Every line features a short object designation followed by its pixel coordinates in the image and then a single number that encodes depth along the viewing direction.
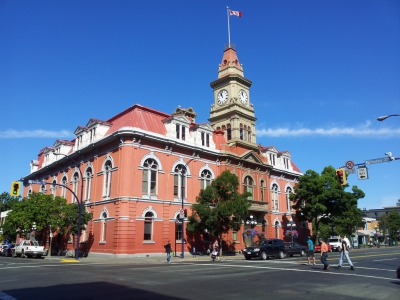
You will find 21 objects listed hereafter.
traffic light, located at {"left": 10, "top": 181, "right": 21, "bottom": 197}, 24.53
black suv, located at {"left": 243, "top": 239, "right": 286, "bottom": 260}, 27.70
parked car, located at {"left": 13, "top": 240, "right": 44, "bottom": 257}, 32.91
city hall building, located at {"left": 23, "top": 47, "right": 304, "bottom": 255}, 32.28
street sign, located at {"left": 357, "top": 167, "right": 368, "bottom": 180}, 22.74
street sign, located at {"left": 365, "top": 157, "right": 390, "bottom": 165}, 22.84
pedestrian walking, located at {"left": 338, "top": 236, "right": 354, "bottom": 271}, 18.39
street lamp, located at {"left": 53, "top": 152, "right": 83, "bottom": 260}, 29.85
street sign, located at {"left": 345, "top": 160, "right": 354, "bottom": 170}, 22.73
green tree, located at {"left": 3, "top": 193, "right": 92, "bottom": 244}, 33.94
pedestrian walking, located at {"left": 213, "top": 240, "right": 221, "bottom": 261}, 28.32
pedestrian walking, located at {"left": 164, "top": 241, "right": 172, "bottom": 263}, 26.93
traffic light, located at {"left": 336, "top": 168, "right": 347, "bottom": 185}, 22.06
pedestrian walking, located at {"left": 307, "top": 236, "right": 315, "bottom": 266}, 21.90
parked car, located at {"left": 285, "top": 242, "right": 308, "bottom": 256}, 31.15
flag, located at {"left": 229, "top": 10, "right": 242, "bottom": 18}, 45.66
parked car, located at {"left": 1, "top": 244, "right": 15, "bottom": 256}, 37.00
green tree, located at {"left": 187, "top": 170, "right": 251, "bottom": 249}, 32.84
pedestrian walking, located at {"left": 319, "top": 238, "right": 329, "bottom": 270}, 18.26
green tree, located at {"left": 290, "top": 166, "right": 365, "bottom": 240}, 47.44
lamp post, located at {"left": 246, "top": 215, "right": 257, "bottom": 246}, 40.62
